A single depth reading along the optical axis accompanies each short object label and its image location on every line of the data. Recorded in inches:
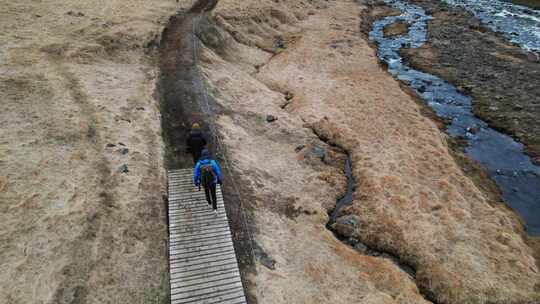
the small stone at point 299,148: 1203.2
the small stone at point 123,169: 833.6
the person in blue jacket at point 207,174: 699.4
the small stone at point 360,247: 880.9
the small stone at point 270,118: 1312.7
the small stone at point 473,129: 1487.5
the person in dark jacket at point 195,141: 783.1
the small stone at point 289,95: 1593.3
